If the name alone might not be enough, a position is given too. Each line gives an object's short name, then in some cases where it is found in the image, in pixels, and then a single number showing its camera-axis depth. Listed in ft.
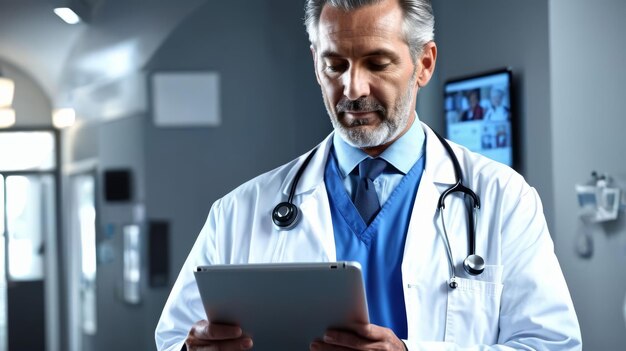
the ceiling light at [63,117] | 12.41
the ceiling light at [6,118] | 12.48
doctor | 3.86
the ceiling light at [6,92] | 12.52
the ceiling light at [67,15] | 12.08
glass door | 12.22
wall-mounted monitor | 9.00
